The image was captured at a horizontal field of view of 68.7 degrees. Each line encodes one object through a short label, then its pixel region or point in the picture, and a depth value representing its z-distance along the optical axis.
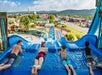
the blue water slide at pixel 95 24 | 1.98
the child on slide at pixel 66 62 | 1.37
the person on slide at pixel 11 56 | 1.43
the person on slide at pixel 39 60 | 1.37
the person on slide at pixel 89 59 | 1.41
